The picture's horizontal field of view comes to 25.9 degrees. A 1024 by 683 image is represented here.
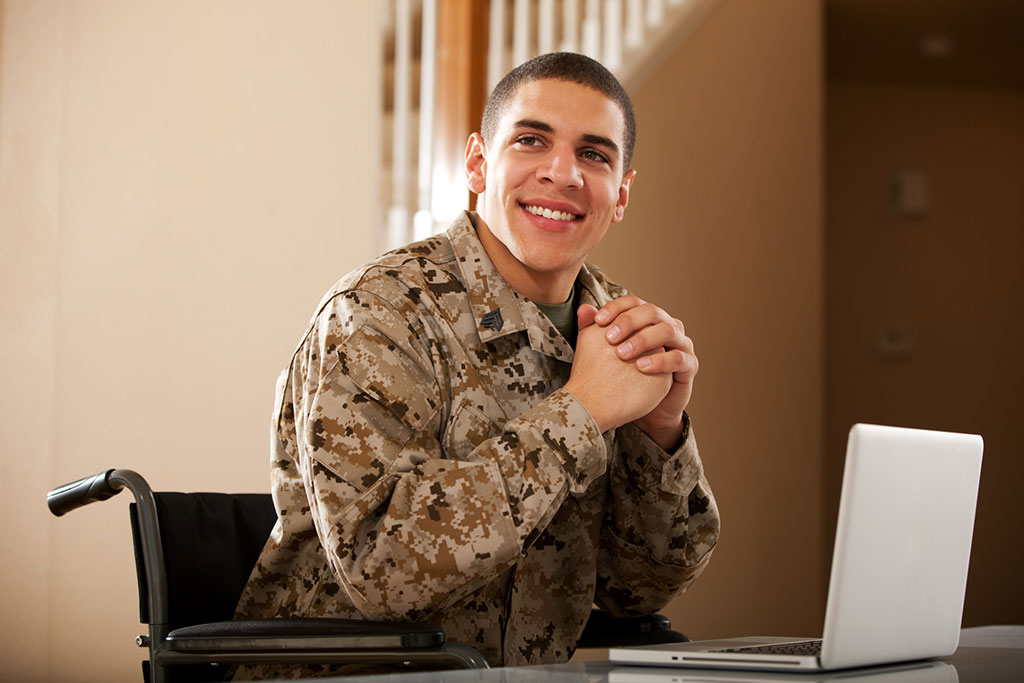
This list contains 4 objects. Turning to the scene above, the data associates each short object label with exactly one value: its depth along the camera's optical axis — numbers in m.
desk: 2.27
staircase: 5.01
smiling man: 2.66
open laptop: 2.28
